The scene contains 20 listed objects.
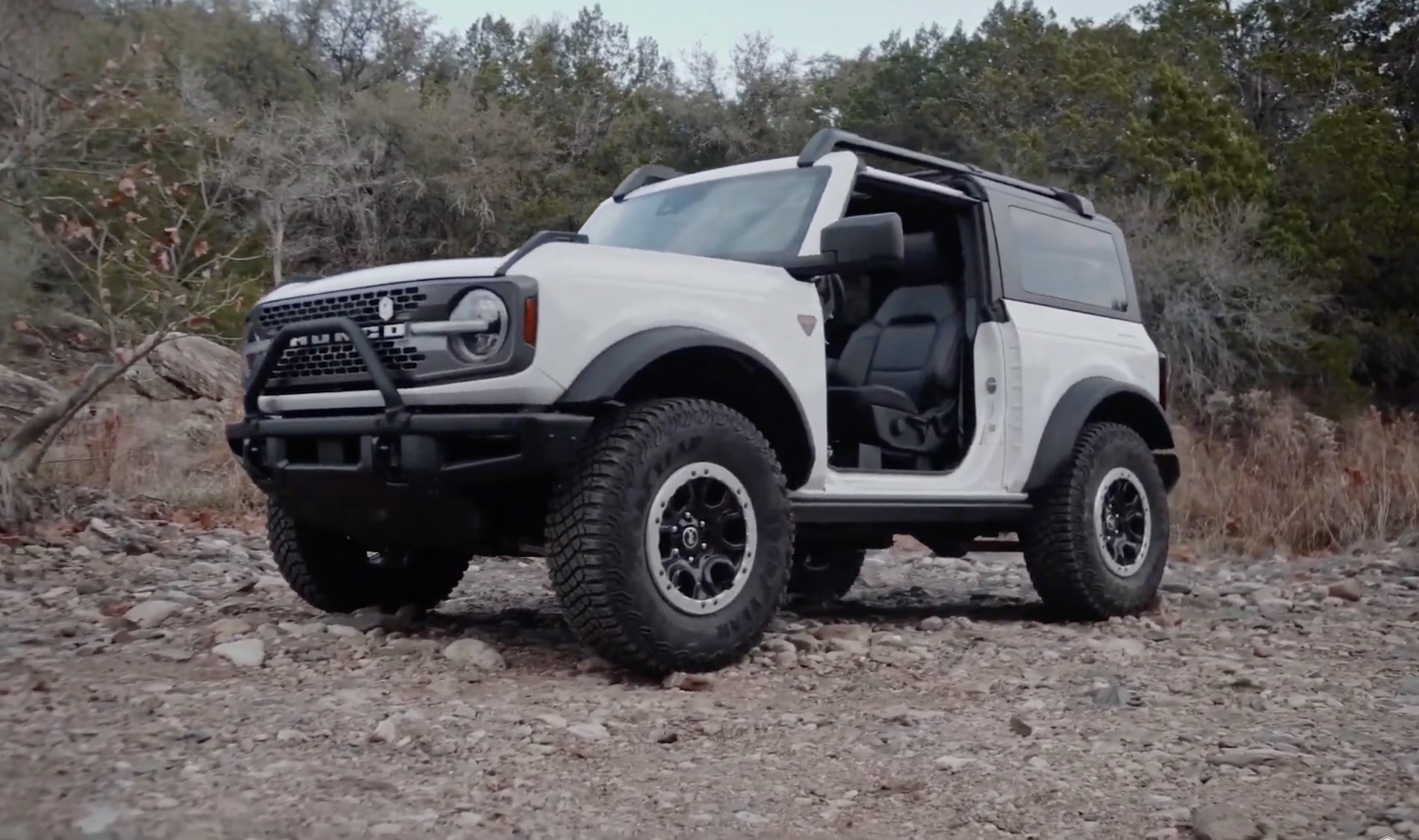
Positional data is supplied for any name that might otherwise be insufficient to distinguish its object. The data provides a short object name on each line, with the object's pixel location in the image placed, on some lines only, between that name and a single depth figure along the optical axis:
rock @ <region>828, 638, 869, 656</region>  4.54
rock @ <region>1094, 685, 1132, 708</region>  3.82
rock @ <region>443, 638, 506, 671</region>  4.09
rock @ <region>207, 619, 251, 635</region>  4.42
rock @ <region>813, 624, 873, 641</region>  4.83
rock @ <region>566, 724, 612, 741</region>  3.28
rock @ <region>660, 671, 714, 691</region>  3.88
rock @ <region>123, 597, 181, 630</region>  4.67
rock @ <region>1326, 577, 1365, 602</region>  6.21
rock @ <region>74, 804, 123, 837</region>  2.40
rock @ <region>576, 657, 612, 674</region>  4.13
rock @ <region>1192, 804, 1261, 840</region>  2.57
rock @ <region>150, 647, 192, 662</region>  4.03
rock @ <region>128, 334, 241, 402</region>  13.21
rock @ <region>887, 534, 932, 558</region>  9.48
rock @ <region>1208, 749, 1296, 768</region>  3.12
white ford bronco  3.79
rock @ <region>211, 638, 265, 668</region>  3.99
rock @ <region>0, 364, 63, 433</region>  9.52
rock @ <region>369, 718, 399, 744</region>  3.11
